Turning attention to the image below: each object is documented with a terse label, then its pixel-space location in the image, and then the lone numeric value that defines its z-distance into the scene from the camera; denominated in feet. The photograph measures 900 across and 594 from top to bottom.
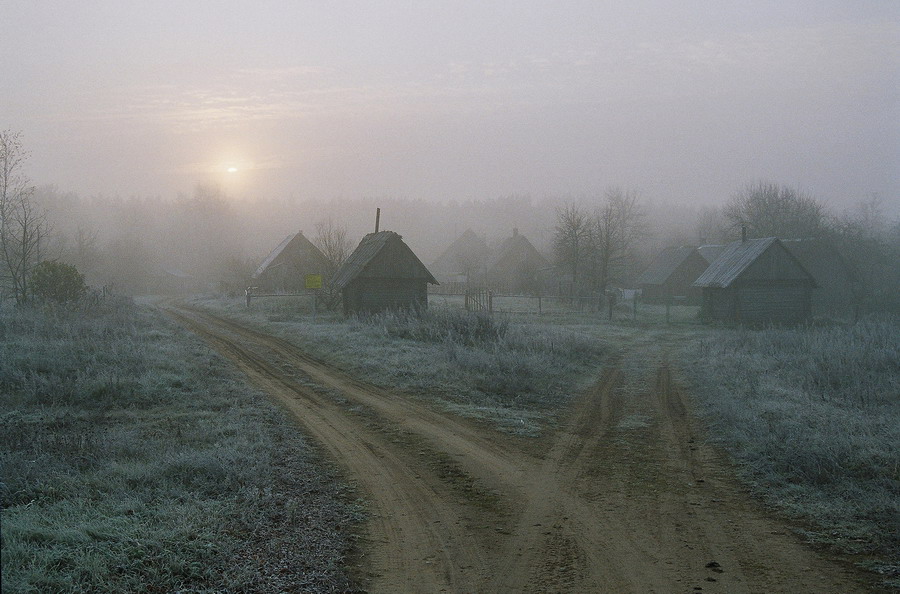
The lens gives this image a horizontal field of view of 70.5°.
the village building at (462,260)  206.08
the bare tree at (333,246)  123.14
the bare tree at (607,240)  160.86
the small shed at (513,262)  187.42
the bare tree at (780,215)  162.61
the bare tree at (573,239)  163.53
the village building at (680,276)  166.40
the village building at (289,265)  141.18
